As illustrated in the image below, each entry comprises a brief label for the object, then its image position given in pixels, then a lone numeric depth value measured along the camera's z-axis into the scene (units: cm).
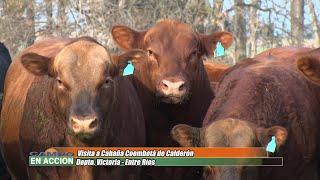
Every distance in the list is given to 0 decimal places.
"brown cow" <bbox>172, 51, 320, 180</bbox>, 1074
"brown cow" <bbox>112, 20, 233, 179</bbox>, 1426
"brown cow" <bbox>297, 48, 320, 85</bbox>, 1221
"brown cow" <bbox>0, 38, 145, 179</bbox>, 1090
